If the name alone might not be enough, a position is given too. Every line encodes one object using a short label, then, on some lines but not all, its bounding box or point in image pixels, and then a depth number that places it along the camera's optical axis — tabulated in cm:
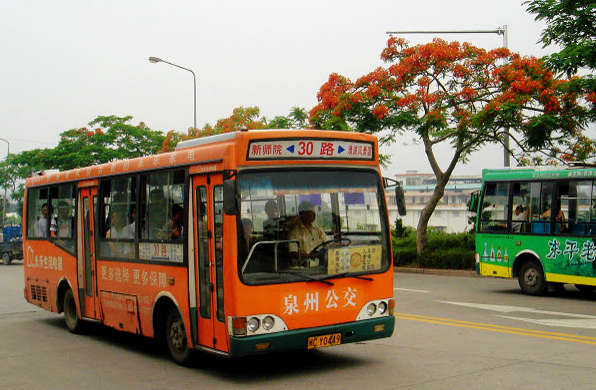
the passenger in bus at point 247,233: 775
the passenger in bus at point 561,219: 1575
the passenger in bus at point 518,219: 1669
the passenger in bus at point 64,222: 1242
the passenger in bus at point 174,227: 898
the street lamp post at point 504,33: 2323
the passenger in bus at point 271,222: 788
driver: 795
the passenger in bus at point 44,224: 1321
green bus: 1536
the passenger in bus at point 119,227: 1037
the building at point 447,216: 4952
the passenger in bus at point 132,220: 1017
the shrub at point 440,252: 2341
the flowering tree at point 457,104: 2098
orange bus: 778
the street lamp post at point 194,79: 2920
